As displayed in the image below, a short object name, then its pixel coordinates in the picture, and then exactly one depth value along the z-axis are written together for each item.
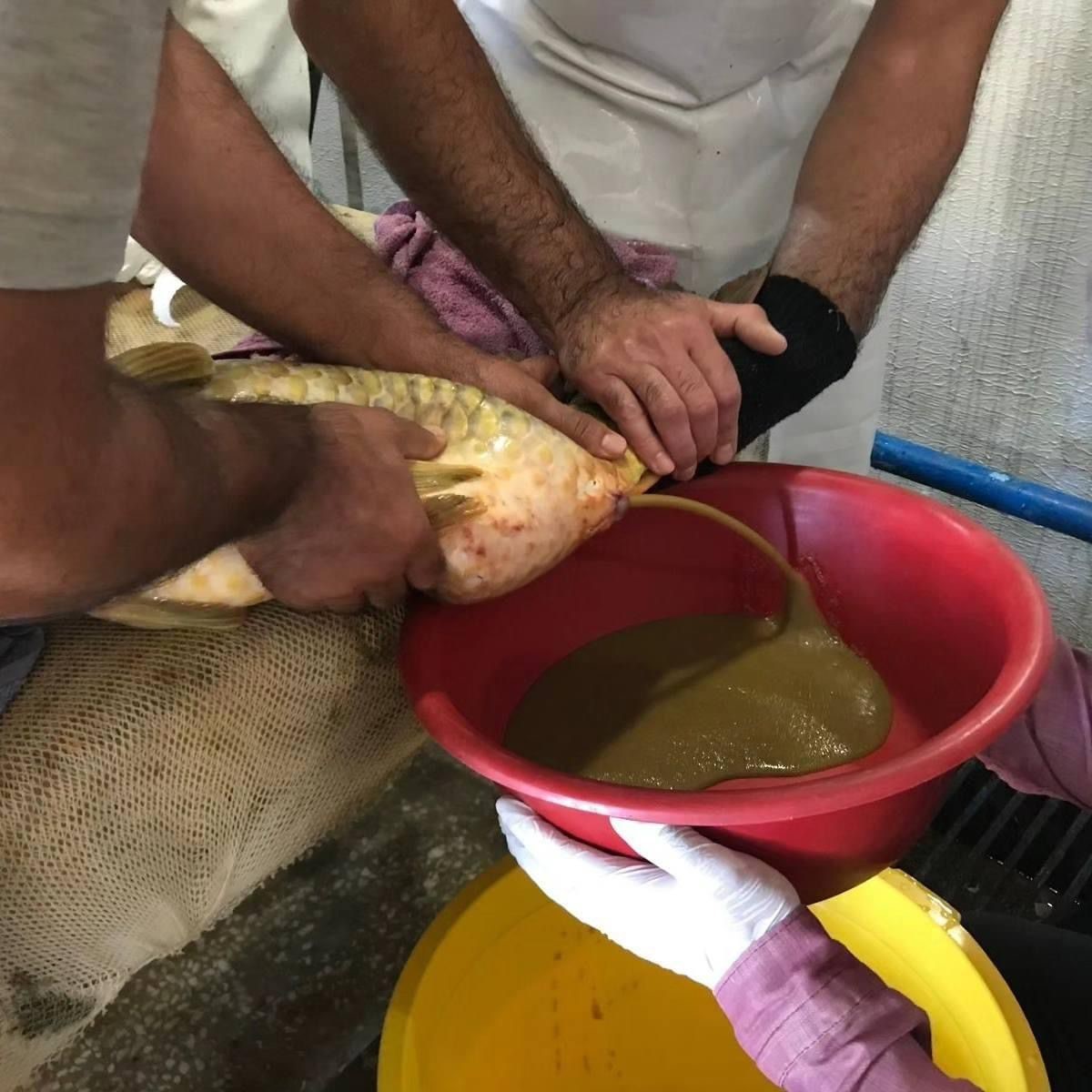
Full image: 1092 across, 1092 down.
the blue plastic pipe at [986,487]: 1.18
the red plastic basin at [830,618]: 0.54
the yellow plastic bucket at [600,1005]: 0.80
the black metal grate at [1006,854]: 1.20
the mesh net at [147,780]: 0.58
